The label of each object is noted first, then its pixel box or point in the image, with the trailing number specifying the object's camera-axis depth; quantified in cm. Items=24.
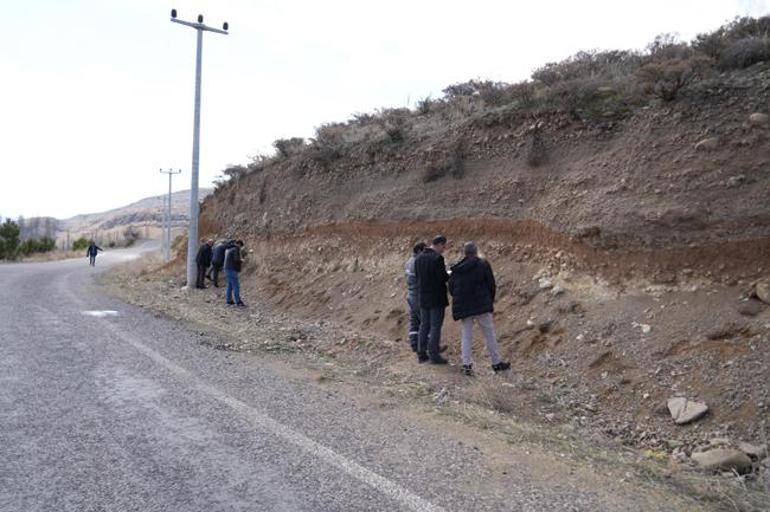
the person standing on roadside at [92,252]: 3662
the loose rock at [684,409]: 651
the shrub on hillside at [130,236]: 9745
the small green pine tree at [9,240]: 4744
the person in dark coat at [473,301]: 839
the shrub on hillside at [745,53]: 1012
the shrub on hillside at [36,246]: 5422
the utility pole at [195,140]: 1942
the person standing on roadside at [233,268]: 1560
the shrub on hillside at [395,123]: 1568
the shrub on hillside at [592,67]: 1249
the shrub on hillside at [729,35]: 1105
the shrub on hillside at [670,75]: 1005
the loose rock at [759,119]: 885
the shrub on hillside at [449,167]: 1316
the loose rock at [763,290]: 739
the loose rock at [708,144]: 909
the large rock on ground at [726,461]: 545
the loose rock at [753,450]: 568
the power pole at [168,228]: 4411
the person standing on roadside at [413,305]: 992
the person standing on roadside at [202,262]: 1920
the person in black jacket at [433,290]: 897
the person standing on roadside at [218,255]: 1833
